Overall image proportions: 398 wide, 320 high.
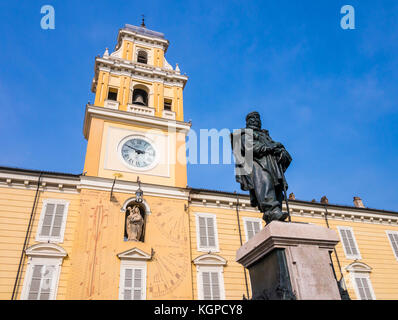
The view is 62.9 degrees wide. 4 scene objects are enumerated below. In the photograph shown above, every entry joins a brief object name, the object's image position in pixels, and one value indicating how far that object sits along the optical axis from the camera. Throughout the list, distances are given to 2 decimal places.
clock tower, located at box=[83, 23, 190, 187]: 18.55
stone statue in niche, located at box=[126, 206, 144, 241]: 16.12
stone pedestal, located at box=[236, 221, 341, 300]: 4.18
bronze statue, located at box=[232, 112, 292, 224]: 5.29
